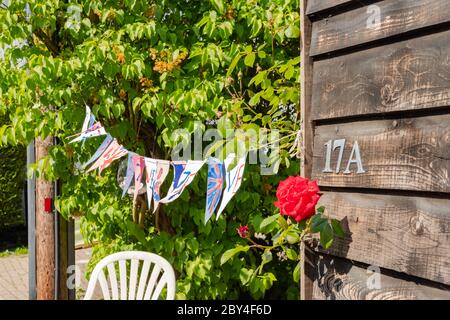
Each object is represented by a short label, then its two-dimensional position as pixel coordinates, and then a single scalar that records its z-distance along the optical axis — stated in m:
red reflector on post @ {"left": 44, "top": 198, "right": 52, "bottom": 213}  4.87
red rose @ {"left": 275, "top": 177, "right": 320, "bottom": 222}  2.17
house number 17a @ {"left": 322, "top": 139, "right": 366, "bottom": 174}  2.11
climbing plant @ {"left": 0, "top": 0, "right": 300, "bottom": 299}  3.61
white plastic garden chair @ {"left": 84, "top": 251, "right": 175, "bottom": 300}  2.83
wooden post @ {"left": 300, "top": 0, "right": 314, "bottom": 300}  2.40
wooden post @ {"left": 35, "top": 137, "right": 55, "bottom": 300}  4.90
